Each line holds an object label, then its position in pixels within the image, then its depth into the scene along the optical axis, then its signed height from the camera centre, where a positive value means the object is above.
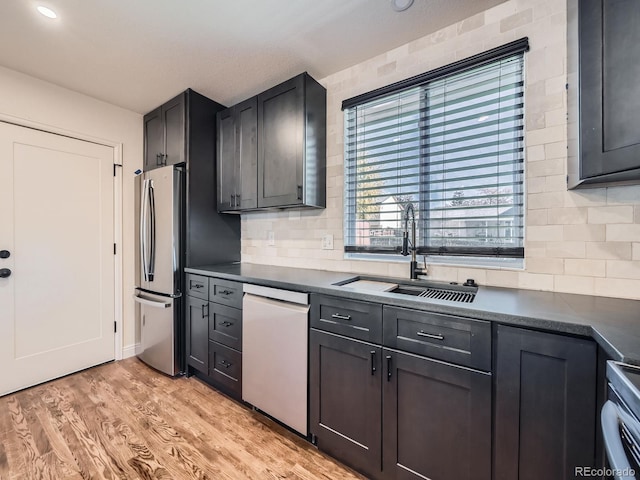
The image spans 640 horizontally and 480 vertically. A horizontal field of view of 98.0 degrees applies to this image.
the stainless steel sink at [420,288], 1.56 -0.32
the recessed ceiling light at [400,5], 1.57 +1.33
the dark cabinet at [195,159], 2.53 +0.75
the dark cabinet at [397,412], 1.15 -0.84
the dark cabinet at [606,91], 0.96 +0.55
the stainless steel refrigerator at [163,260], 2.45 -0.21
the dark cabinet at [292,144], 2.14 +0.75
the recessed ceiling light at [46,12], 1.61 +1.33
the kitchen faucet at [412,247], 1.82 -0.07
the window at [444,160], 1.63 +0.52
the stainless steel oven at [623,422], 0.61 -0.45
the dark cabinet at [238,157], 2.44 +0.73
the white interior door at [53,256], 2.23 -0.17
